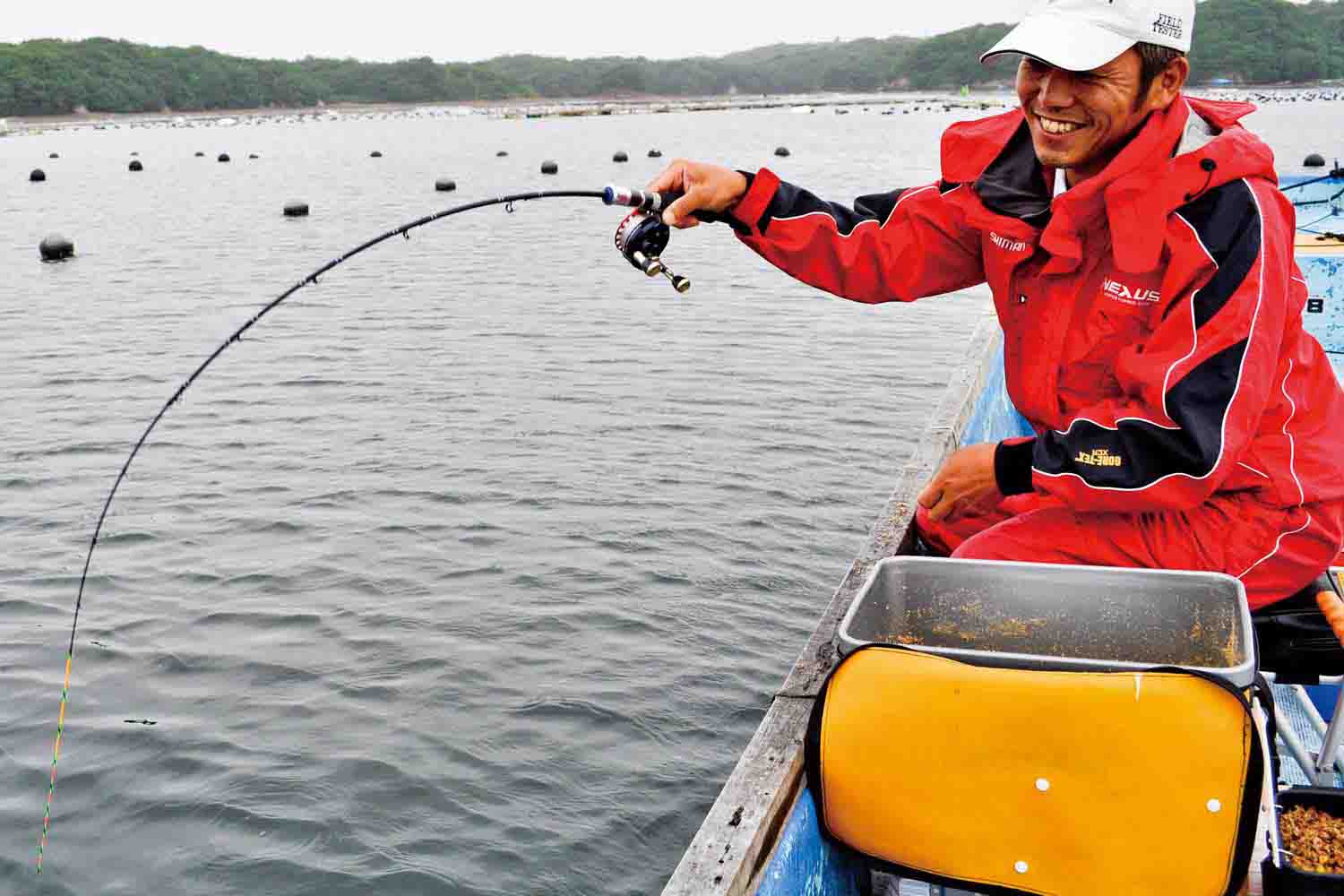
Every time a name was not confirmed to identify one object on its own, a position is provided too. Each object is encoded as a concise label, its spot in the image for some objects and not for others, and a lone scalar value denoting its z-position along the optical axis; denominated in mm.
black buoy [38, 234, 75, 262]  21750
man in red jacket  2793
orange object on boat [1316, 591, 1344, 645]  2660
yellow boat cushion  2365
